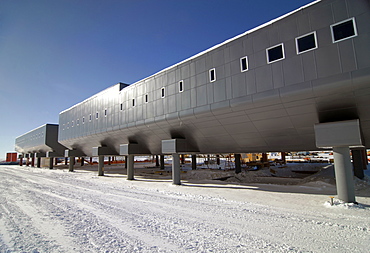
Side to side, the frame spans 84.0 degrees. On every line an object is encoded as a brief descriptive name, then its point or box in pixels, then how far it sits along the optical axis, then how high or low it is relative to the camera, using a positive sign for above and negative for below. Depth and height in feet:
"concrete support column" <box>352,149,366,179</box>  62.49 -5.75
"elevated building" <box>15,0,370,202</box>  31.65 +11.52
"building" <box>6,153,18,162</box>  364.26 +2.39
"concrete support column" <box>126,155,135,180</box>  83.41 -5.73
